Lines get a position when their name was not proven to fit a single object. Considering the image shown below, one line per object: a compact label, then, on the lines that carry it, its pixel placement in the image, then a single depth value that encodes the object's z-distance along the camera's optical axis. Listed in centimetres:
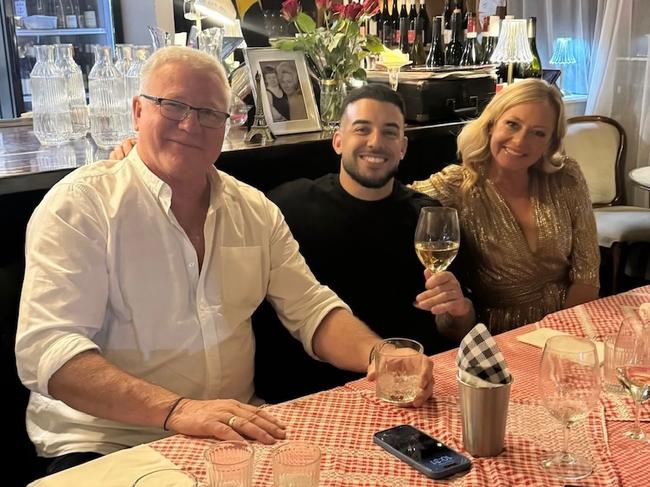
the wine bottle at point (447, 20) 426
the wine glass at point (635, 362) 129
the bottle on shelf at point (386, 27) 437
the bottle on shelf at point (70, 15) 449
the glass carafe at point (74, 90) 237
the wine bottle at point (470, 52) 423
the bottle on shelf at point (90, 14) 441
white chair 422
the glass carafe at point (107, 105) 236
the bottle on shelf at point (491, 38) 434
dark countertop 196
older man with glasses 148
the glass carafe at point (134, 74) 238
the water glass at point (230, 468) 107
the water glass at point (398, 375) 139
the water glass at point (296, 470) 109
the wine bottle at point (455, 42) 424
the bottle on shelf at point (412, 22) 420
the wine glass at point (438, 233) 160
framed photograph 259
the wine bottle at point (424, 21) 446
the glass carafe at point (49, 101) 234
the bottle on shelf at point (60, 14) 452
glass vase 275
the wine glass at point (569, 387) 117
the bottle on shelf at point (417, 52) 422
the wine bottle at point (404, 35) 418
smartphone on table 116
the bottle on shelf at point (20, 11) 432
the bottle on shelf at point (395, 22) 449
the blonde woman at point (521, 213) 239
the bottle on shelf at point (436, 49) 410
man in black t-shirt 223
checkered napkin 121
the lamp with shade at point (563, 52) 501
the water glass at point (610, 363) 133
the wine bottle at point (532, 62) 430
